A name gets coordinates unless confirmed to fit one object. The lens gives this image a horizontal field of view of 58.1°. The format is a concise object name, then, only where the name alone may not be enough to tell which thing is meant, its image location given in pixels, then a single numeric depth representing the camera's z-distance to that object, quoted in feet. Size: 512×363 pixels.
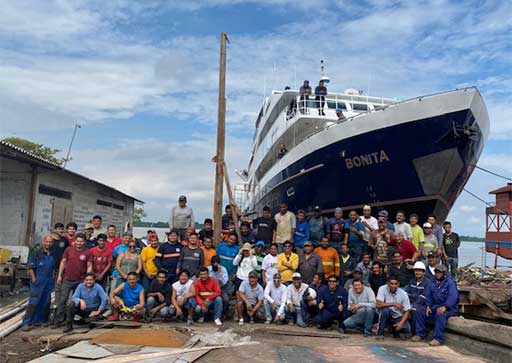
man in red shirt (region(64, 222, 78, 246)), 26.71
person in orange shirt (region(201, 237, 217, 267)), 26.12
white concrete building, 39.32
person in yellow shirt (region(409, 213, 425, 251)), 27.22
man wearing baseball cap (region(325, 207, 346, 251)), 27.43
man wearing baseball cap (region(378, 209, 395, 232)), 26.73
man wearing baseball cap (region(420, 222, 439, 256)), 27.07
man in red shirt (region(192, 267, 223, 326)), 24.20
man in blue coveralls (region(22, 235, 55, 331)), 22.75
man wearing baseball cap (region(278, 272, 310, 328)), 24.34
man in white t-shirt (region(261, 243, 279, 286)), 25.81
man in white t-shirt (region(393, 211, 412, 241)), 27.30
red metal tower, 68.74
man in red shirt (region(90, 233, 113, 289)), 25.27
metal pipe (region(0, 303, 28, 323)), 23.35
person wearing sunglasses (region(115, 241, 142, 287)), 24.81
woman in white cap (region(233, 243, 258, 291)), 26.25
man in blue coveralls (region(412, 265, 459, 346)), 21.59
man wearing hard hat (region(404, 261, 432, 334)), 22.79
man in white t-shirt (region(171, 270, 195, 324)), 24.17
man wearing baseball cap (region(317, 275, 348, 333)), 23.57
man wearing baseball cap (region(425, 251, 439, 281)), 24.17
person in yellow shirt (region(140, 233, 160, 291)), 25.31
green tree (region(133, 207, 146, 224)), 176.80
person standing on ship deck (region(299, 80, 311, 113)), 48.78
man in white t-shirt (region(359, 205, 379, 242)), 27.14
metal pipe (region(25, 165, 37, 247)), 40.14
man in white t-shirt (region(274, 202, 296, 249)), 28.43
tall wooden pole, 29.96
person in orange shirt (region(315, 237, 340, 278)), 25.70
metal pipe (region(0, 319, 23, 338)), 21.02
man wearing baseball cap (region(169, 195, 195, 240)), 29.66
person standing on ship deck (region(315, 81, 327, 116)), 48.85
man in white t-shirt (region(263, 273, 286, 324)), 24.61
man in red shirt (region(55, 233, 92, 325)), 23.91
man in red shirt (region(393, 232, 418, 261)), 25.43
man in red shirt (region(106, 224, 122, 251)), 26.56
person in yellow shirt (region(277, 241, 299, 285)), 25.67
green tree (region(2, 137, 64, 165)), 96.43
